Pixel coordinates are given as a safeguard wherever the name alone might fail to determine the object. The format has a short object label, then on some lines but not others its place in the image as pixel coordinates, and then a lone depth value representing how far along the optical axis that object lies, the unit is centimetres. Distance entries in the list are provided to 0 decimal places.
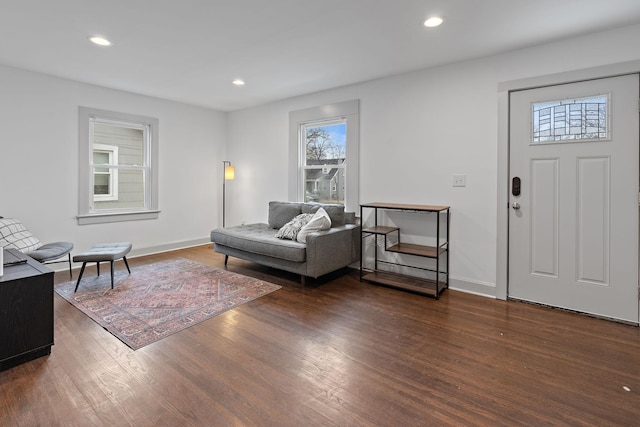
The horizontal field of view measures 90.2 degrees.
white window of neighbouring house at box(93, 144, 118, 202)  468
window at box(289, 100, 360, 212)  430
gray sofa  356
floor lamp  579
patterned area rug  259
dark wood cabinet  198
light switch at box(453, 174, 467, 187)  345
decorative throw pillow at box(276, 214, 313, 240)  394
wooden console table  344
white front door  267
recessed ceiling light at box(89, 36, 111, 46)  296
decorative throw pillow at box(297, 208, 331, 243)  373
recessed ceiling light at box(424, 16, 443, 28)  256
